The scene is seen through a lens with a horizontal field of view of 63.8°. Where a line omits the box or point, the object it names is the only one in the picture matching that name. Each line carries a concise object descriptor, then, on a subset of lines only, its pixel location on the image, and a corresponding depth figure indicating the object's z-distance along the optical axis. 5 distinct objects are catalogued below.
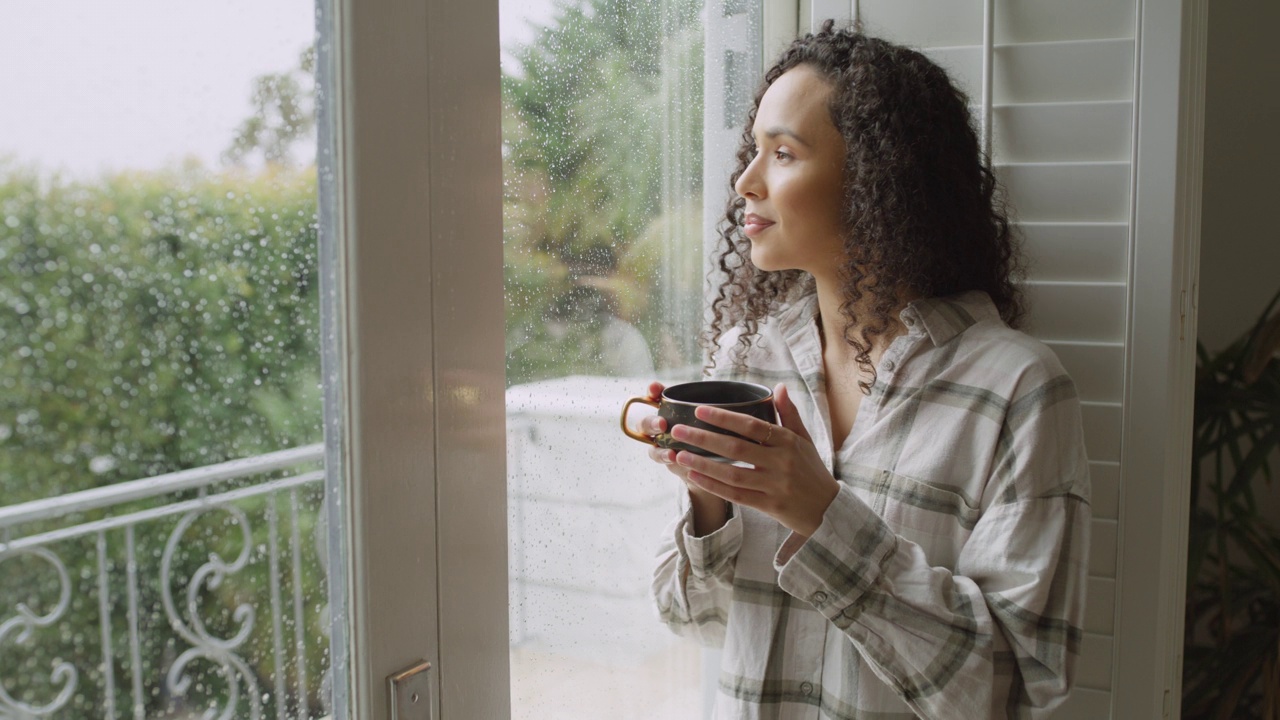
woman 0.98
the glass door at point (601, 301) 1.07
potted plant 1.81
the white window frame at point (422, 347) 0.79
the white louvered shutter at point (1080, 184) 1.30
